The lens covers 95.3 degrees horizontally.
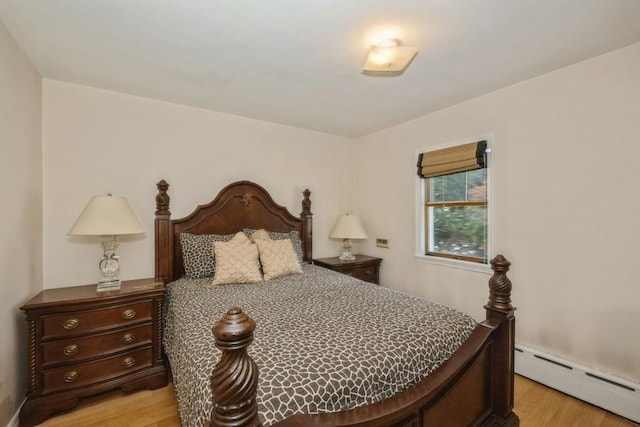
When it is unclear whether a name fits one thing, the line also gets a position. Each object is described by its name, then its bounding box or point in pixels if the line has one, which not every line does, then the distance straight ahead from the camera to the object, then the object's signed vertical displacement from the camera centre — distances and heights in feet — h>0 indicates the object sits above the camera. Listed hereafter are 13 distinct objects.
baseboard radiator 6.01 -3.87
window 8.77 +0.28
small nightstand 10.85 -2.06
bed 2.93 -1.92
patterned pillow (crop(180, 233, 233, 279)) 8.34 -1.28
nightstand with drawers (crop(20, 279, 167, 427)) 5.97 -2.95
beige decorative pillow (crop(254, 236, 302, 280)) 8.39 -1.38
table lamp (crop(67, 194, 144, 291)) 6.56 -0.28
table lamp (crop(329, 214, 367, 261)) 11.32 -0.74
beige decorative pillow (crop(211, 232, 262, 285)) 7.73 -1.37
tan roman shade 8.61 +1.66
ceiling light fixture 5.56 +3.04
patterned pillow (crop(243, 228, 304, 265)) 9.77 -0.86
